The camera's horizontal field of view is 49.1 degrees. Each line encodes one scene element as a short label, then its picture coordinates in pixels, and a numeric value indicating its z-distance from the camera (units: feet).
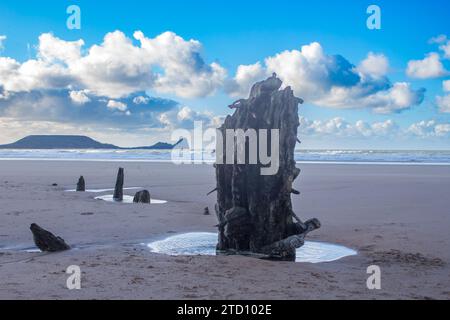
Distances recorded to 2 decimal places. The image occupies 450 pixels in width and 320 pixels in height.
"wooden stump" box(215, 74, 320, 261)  29.40
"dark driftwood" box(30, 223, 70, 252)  30.14
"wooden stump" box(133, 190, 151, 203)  57.47
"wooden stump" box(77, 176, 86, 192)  71.61
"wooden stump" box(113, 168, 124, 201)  61.82
